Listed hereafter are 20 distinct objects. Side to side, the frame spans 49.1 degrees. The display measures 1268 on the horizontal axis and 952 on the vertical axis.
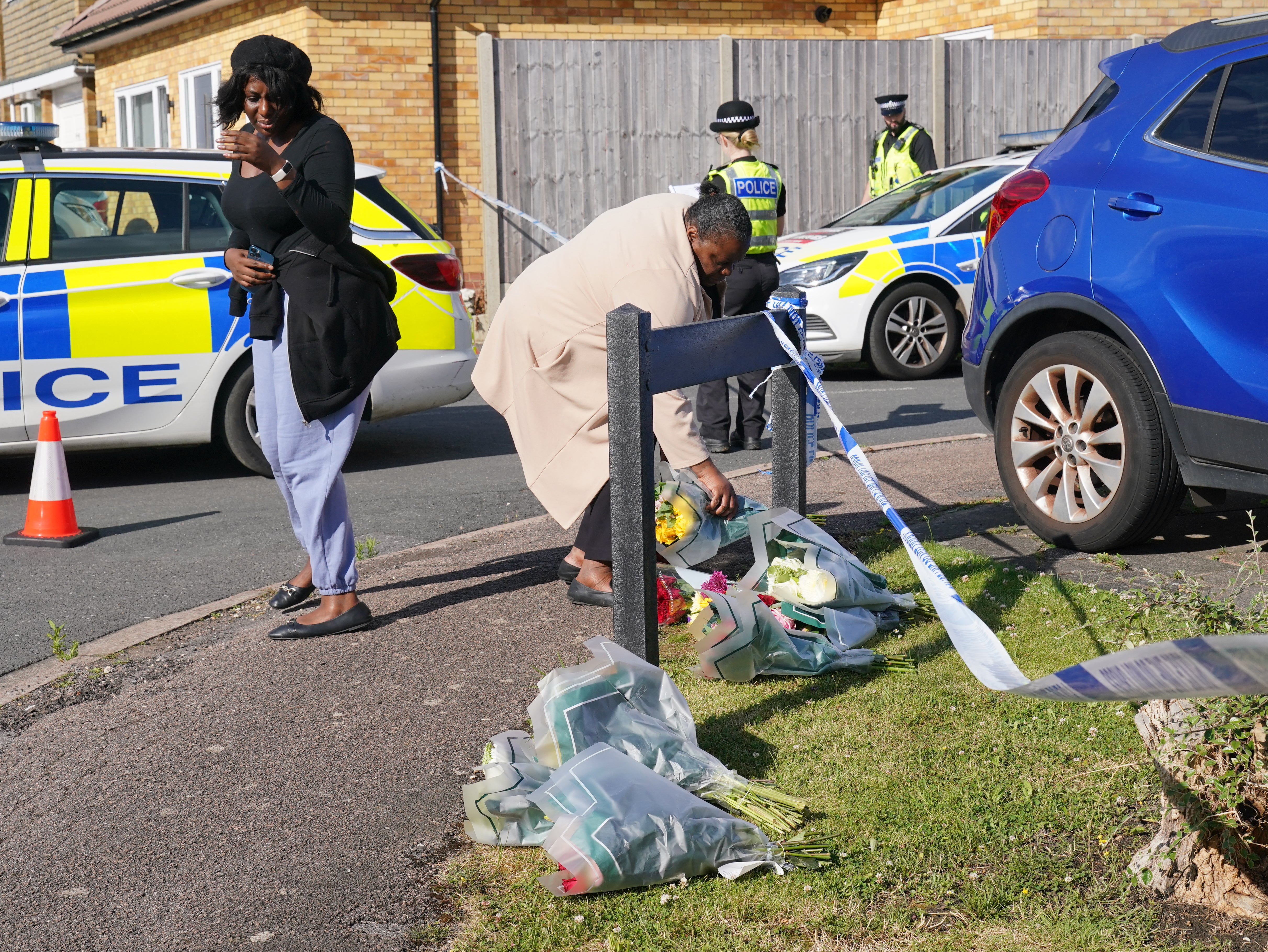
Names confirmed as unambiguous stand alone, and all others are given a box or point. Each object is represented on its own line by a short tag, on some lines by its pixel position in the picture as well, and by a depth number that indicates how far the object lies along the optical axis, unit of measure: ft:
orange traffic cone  20.02
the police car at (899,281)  34.94
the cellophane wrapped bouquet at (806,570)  13.87
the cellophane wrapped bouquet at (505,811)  9.85
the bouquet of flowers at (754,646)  12.59
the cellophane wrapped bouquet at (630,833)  9.00
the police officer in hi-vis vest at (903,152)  39.83
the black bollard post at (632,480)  11.73
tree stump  8.65
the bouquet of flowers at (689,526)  15.84
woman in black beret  14.06
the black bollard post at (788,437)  15.97
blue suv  14.71
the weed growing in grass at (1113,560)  16.14
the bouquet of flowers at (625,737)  10.12
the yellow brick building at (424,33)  49.06
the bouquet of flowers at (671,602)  14.98
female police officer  25.58
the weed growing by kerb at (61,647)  14.97
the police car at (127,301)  22.62
